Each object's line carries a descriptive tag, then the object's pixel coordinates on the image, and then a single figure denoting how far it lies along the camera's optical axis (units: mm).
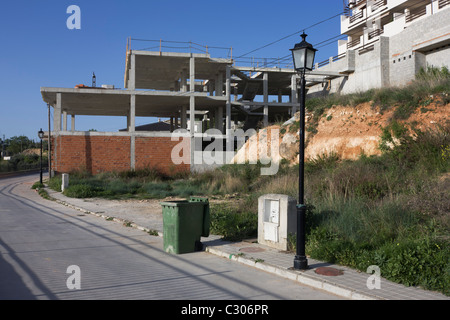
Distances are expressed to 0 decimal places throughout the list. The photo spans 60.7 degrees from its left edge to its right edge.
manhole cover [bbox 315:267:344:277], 6441
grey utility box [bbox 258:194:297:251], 8320
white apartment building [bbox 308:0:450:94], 27125
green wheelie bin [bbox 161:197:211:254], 8500
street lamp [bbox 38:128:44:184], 33562
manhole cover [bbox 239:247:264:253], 8383
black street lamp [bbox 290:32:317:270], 6826
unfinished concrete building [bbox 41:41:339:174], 32250
